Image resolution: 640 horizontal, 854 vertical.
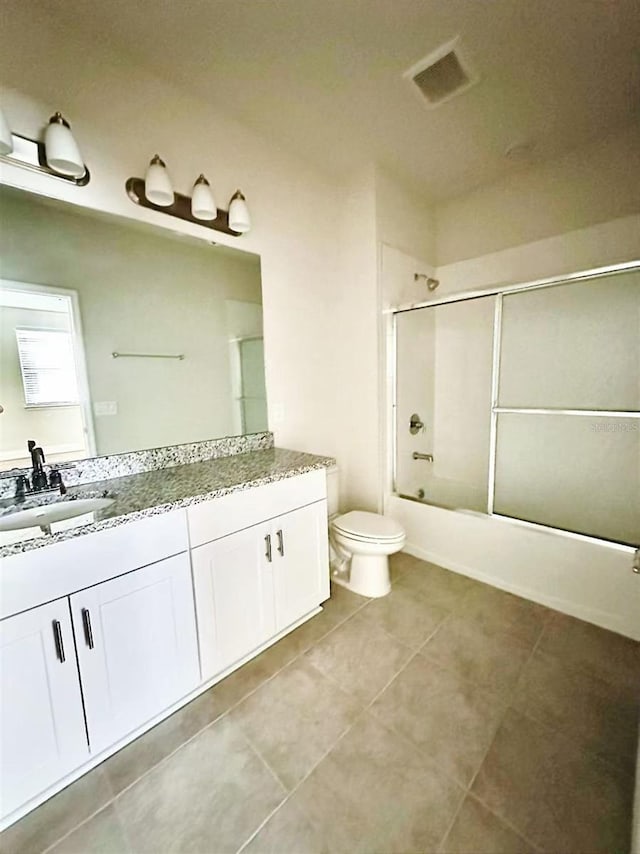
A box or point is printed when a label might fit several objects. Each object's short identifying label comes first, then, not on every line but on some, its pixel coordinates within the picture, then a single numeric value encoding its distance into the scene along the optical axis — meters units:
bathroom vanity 0.98
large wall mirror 1.31
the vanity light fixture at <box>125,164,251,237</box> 1.49
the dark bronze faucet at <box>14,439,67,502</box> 1.27
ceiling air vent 1.49
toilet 1.91
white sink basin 1.14
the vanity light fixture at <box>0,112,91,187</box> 1.22
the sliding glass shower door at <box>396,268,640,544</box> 2.15
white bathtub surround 1.68
